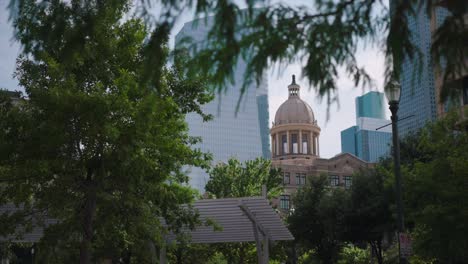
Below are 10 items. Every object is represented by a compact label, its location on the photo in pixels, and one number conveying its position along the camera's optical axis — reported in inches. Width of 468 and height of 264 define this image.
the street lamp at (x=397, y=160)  554.1
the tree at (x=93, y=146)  659.4
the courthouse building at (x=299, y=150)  4015.8
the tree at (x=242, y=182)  1899.6
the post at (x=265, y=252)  932.6
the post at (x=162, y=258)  955.3
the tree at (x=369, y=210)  1379.2
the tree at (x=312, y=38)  227.3
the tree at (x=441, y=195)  745.0
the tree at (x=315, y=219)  1640.0
